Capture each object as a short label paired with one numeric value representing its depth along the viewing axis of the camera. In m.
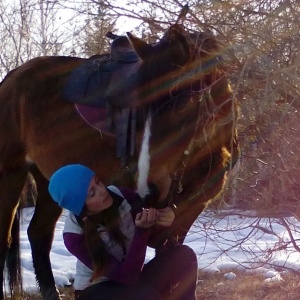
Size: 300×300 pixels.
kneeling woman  4.35
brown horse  4.56
